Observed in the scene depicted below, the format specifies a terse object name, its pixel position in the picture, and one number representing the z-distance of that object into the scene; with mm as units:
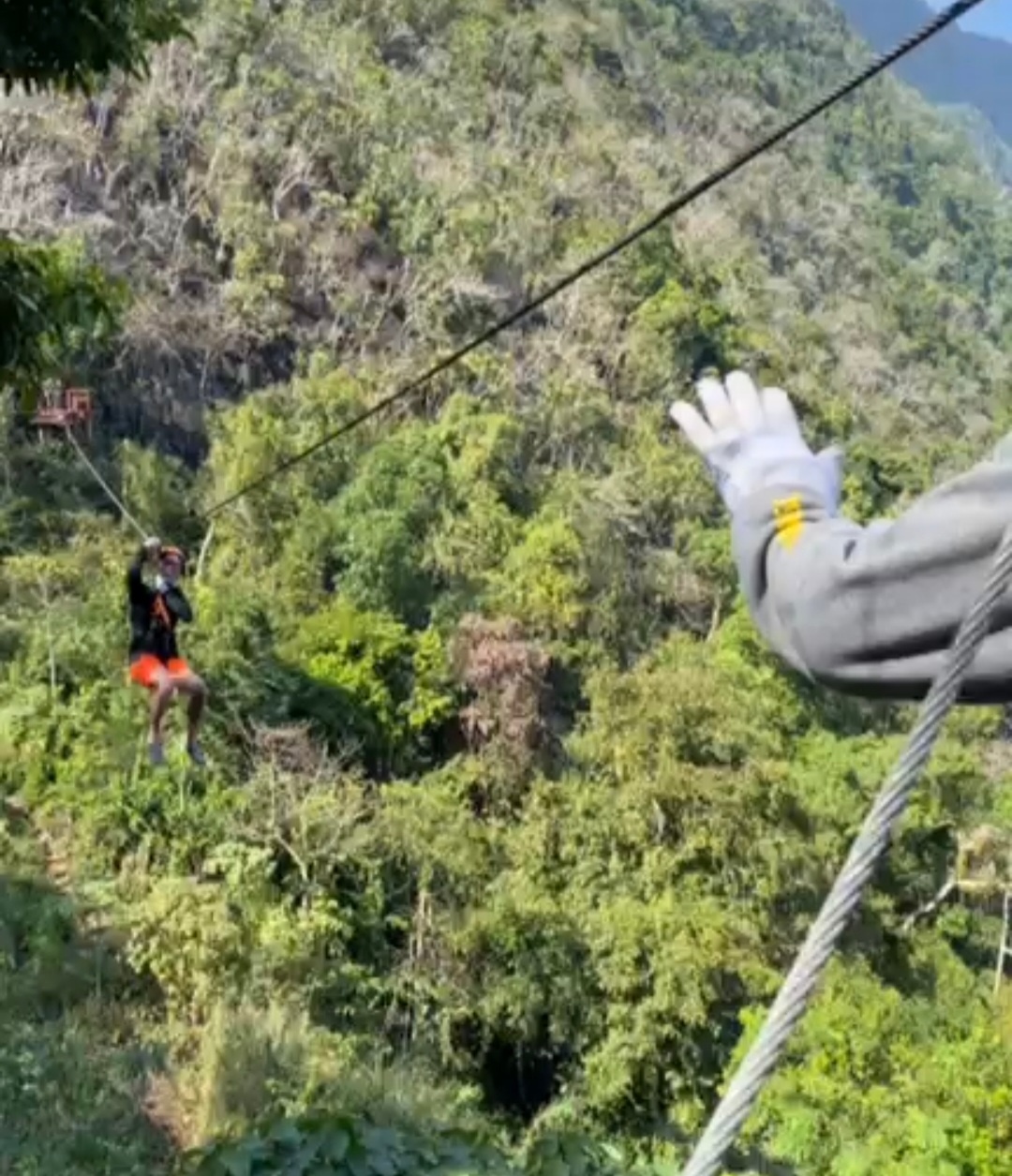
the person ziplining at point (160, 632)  5754
